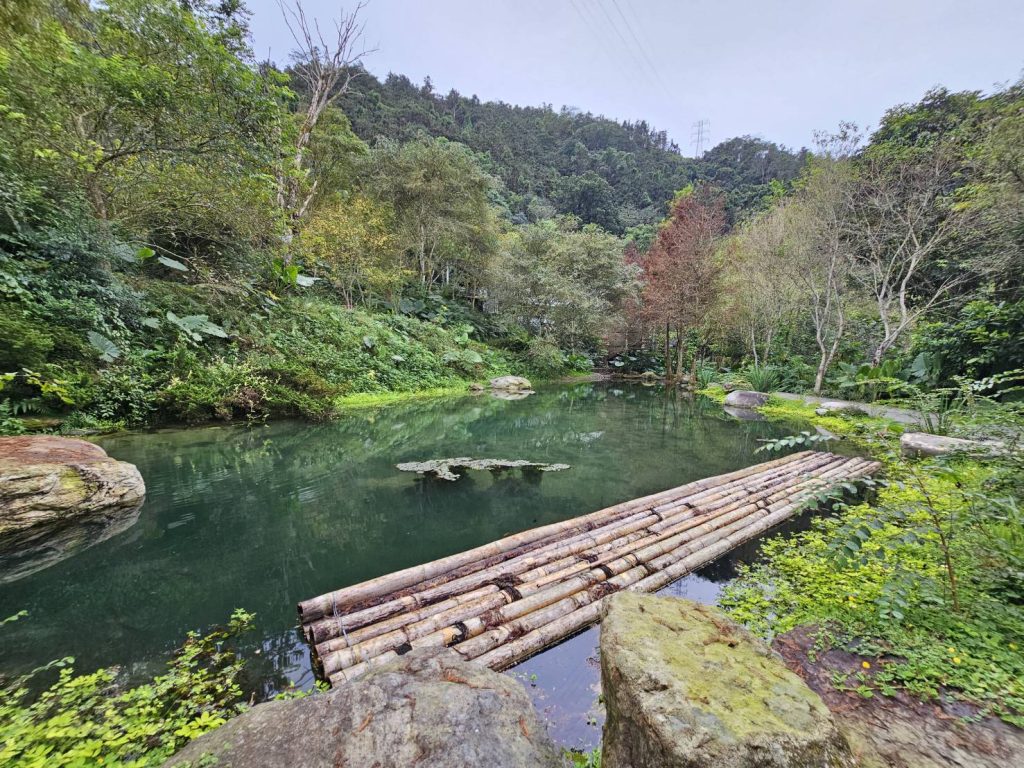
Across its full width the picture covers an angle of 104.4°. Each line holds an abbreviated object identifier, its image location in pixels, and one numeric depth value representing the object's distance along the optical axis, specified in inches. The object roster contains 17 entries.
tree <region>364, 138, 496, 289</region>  646.5
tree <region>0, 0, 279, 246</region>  257.6
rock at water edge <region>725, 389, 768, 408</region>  518.8
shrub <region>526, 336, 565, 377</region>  738.2
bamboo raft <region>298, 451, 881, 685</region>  91.9
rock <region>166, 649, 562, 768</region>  49.6
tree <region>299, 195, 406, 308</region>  530.6
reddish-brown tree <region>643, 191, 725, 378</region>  659.4
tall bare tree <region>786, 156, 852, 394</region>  455.5
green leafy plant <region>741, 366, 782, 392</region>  584.4
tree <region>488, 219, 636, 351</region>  724.0
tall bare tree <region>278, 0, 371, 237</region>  529.7
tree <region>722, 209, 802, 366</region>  583.7
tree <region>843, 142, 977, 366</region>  396.8
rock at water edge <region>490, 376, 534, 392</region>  624.7
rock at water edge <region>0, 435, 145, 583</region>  129.6
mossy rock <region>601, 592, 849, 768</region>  42.8
